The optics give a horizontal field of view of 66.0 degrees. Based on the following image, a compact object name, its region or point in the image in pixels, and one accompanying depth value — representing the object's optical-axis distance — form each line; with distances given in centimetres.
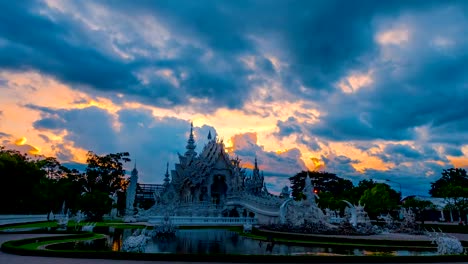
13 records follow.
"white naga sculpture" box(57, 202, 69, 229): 3170
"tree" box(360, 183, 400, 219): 6175
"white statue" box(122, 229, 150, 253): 1504
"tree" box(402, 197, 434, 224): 6206
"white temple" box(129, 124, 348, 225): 4553
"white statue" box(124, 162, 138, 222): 4923
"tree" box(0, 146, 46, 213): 2798
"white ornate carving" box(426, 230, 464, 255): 1627
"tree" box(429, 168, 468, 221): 5071
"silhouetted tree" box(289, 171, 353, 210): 9975
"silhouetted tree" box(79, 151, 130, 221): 7075
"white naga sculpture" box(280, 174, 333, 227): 3366
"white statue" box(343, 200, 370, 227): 3691
